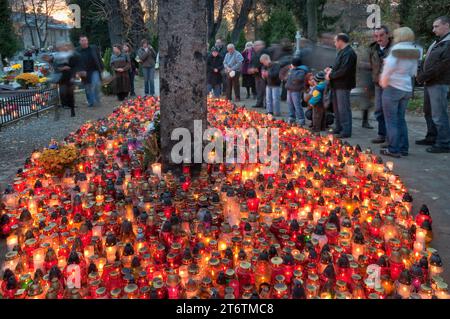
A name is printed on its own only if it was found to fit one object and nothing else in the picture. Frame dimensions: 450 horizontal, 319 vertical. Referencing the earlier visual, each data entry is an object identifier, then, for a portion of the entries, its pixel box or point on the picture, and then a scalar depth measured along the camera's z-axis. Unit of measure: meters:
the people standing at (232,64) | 13.41
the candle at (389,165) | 5.38
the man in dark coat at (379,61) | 7.41
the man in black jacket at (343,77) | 7.48
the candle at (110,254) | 3.21
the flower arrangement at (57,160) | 5.14
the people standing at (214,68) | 13.63
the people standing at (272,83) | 10.33
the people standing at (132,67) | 14.95
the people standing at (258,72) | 12.35
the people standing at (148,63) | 14.27
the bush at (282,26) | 23.87
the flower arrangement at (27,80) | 16.53
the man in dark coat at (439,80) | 6.45
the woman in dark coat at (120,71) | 14.26
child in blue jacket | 8.38
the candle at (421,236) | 3.38
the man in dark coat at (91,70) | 11.82
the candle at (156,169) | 5.23
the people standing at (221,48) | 13.99
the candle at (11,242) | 3.43
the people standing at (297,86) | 8.94
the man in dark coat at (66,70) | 10.98
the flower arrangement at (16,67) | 21.54
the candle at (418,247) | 3.23
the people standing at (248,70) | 13.29
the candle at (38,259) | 3.10
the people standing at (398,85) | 6.18
